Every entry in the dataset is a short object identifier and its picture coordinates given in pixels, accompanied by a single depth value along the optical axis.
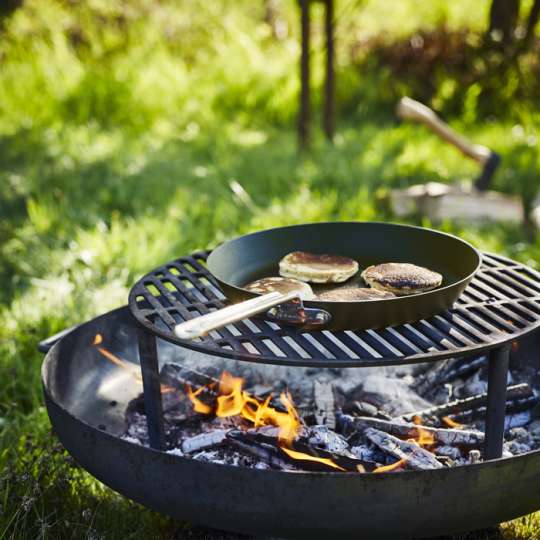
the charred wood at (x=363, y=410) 2.57
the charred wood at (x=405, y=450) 2.27
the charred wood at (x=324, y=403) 2.52
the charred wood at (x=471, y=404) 2.60
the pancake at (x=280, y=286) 2.20
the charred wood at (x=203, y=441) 2.43
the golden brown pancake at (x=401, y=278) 2.26
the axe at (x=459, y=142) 5.35
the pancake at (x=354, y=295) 2.20
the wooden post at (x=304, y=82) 5.99
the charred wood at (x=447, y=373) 2.81
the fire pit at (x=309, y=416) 1.88
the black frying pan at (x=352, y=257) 1.95
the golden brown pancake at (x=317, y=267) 2.43
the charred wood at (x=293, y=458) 2.23
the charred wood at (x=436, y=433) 2.43
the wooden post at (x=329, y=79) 6.39
